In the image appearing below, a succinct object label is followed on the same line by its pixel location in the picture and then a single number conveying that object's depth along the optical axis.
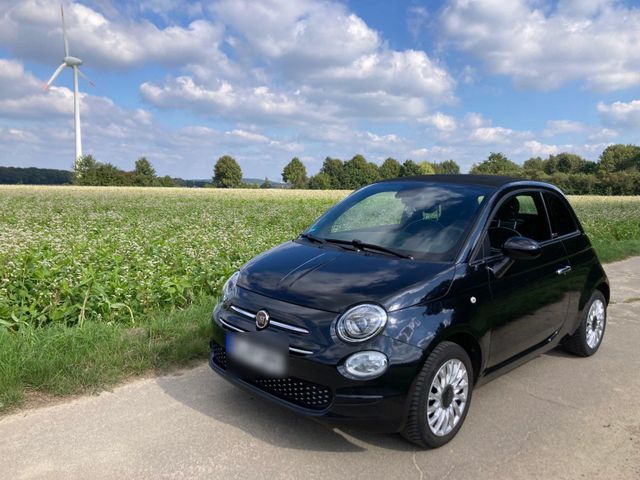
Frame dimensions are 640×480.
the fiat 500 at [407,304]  2.84
